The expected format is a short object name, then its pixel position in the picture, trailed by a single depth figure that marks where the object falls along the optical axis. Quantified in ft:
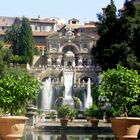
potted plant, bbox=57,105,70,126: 130.04
